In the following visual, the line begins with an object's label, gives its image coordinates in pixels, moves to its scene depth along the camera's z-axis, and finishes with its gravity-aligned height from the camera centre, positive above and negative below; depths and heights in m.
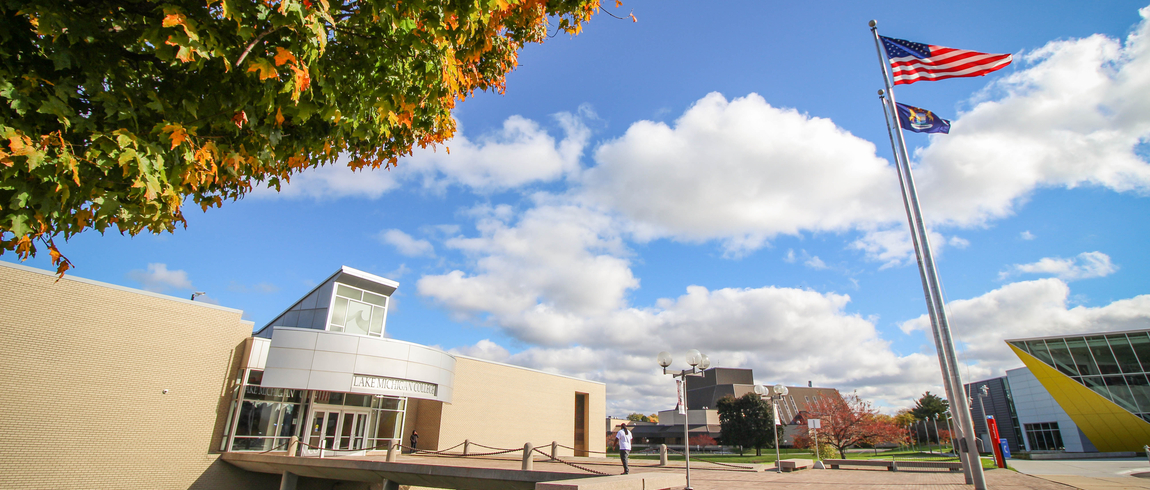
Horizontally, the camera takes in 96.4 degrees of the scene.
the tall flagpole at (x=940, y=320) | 10.91 +2.36
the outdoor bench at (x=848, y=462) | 25.41 -1.58
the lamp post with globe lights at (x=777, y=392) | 25.39 +1.70
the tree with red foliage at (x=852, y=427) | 37.66 +0.19
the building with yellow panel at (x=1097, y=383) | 34.44 +3.34
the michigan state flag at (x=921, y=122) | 13.53 +7.76
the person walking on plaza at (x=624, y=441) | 15.25 -0.49
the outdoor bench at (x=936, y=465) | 21.52 -1.44
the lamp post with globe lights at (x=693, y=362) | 12.54 +1.50
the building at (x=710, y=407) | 68.69 +2.76
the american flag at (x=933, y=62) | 12.32 +8.68
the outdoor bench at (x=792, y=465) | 24.09 -1.69
